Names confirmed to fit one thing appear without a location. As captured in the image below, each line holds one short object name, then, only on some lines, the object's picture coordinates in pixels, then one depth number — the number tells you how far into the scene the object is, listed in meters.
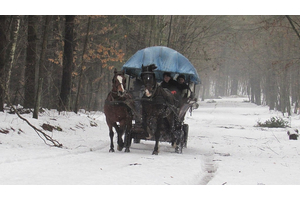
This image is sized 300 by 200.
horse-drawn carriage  18.44
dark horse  17.67
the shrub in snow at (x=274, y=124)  44.53
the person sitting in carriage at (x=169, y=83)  22.69
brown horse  18.00
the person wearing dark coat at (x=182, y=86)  22.86
